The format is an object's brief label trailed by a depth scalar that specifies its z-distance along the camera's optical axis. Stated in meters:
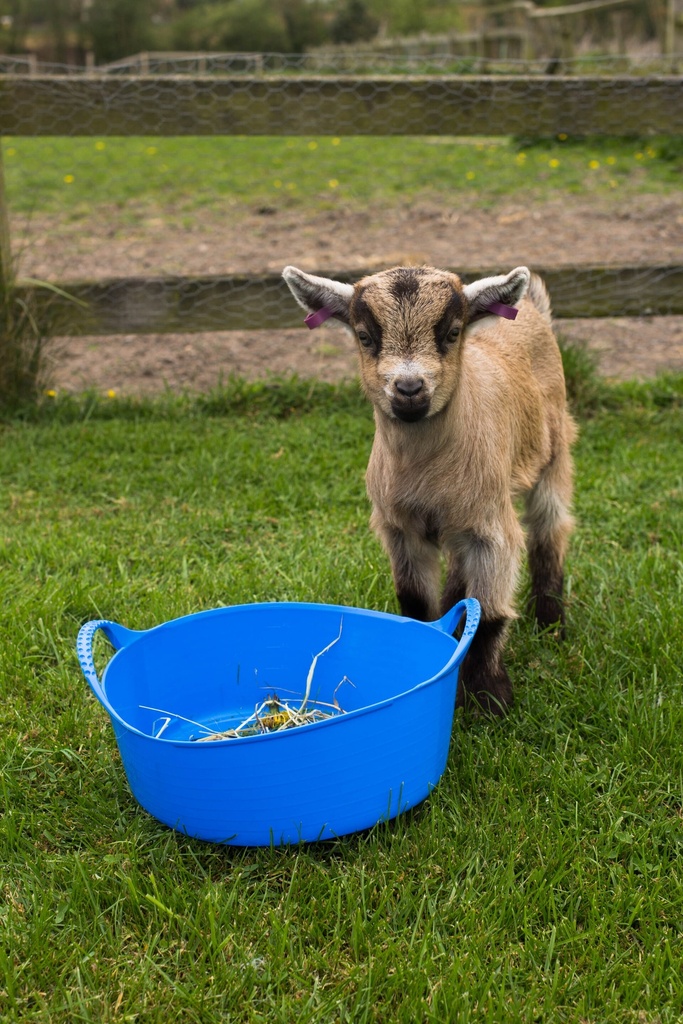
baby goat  2.96
